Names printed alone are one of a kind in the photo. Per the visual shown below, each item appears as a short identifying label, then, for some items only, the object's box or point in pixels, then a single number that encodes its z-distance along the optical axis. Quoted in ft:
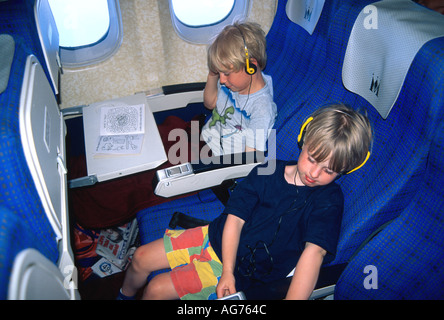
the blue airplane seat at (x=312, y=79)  3.75
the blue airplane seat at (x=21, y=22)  3.56
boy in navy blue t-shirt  3.36
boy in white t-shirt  4.65
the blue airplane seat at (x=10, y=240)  1.66
